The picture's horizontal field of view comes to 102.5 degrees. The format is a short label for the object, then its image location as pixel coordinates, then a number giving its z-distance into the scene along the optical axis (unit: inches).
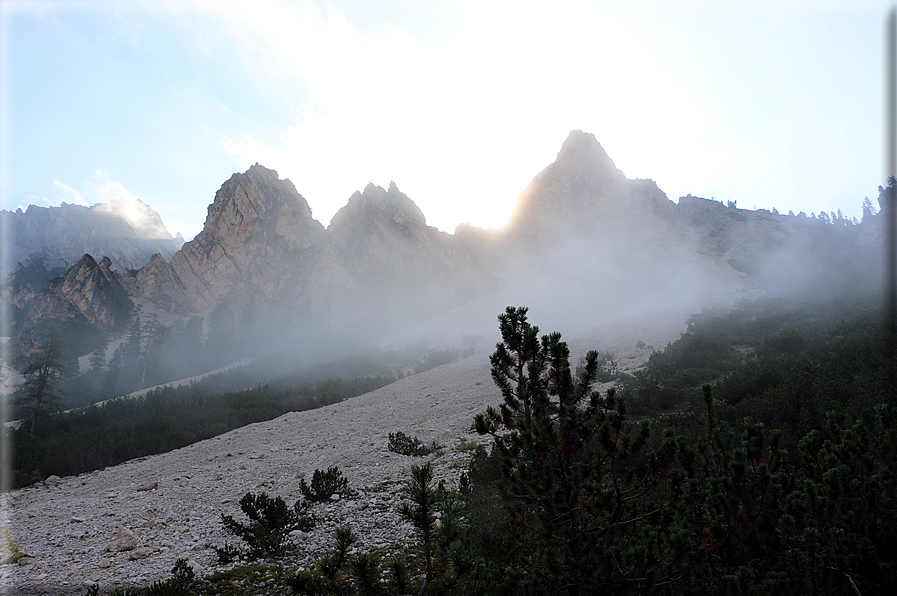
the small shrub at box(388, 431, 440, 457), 408.4
